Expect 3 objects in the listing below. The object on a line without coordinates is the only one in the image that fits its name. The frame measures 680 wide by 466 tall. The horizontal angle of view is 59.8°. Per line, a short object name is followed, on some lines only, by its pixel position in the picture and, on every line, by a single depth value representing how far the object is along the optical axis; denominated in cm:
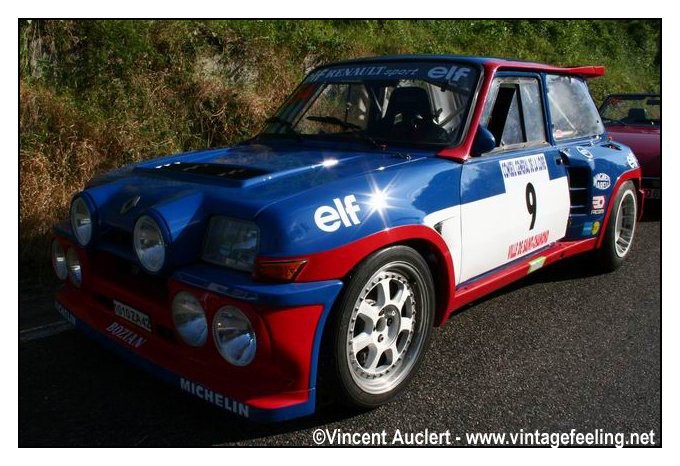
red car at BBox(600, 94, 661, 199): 723
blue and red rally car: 242
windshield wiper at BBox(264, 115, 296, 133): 395
